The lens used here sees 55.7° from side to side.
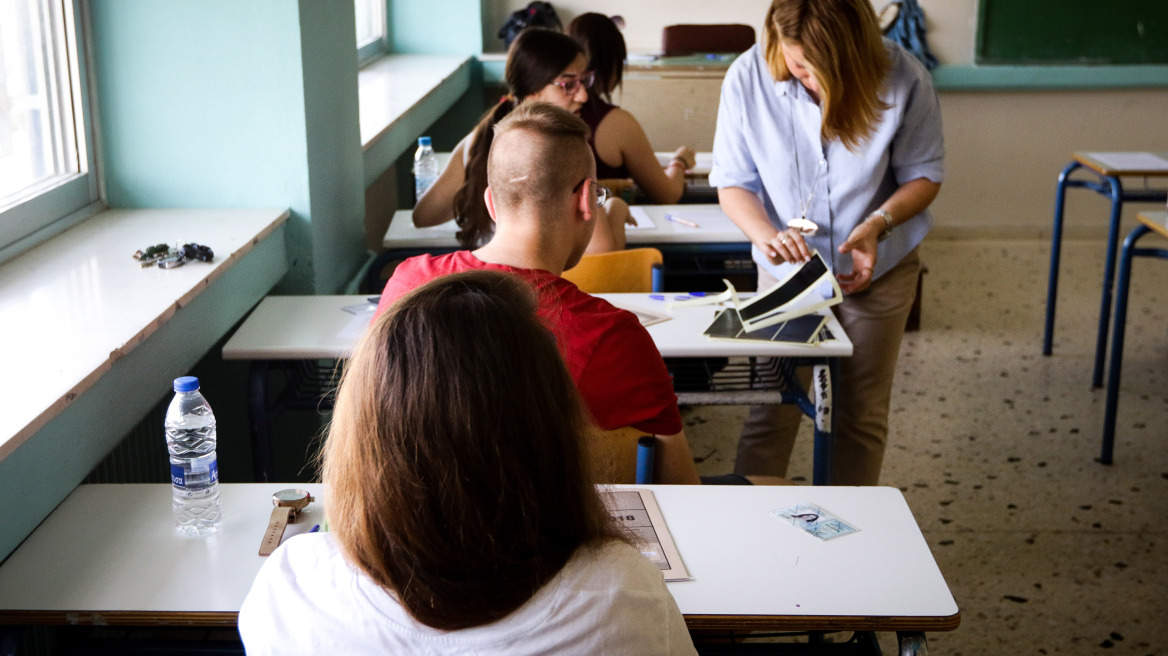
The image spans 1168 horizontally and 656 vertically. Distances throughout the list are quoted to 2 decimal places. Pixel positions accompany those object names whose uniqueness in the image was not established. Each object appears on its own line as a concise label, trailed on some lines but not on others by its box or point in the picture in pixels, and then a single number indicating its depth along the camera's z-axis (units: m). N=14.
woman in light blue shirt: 2.37
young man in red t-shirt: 1.62
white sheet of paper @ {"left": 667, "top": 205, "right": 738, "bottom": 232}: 3.29
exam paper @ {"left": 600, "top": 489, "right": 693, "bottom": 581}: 1.44
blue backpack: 6.01
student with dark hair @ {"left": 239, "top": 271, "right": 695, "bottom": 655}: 0.89
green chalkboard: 6.00
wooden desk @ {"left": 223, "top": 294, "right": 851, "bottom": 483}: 2.26
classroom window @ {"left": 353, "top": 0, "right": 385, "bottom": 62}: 5.50
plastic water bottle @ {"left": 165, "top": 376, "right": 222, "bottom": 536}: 1.57
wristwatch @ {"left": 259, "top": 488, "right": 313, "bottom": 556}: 1.50
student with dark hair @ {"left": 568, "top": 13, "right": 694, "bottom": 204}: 3.50
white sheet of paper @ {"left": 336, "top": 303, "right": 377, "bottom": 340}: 2.33
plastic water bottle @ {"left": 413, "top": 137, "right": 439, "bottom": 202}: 3.80
